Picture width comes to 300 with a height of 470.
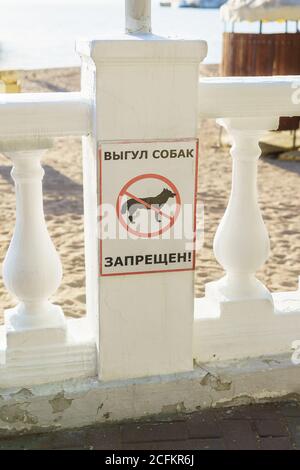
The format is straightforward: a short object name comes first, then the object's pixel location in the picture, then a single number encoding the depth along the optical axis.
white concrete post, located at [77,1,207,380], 2.20
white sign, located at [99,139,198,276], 2.30
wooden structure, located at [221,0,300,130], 11.19
